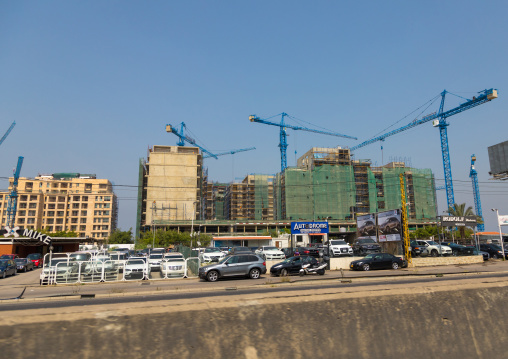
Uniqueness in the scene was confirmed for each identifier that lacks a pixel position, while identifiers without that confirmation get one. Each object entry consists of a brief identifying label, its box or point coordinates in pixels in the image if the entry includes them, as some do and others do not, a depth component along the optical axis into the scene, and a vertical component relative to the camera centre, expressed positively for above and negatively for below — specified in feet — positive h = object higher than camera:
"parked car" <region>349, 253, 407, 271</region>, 88.63 -7.43
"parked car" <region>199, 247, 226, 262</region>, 115.24 -6.94
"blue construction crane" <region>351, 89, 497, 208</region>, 365.20 +111.76
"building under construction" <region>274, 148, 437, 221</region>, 364.58 +47.60
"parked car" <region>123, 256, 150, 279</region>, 78.74 -7.66
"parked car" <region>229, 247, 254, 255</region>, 125.47 -5.51
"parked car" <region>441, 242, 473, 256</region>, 117.35 -6.19
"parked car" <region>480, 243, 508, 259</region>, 120.57 -6.29
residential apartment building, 404.57 +31.78
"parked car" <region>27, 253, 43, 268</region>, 130.72 -8.28
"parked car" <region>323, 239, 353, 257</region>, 114.83 -5.40
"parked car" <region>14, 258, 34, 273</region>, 108.88 -8.63
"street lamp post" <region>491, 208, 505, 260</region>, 112.01 +5.84
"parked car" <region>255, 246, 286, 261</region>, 117.29 -6.59
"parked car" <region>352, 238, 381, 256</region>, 117.39 -4.68
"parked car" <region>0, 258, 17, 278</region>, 90.94 -8.06
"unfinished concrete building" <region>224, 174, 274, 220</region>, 477.77 +48.38
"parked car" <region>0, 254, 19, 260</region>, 114.91 -6.31
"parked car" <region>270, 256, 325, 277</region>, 79.71 -7.25
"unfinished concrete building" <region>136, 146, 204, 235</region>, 374.02 +50.37
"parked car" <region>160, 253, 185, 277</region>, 79.77 -7.33
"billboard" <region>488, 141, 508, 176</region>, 97.04 +20.65
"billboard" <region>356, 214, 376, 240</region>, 133.08 +2.82
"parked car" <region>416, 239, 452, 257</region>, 116.98 -5.64
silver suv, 72.64 -6.92
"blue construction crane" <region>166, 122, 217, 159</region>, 518.37 +153.20
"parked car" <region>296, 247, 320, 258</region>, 129.18 -6.63
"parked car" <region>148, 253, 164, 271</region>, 92.17 -6.83
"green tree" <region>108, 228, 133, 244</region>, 271.69 -0.83
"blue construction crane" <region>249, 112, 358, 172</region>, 481.05 +141.35
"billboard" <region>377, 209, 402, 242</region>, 105.70 +2.40
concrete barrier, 10.53 -3.29
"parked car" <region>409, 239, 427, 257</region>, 119.85 -5.89
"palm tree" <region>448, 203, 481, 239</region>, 188.36 +12.01
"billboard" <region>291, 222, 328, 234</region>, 108.68 +2.16
